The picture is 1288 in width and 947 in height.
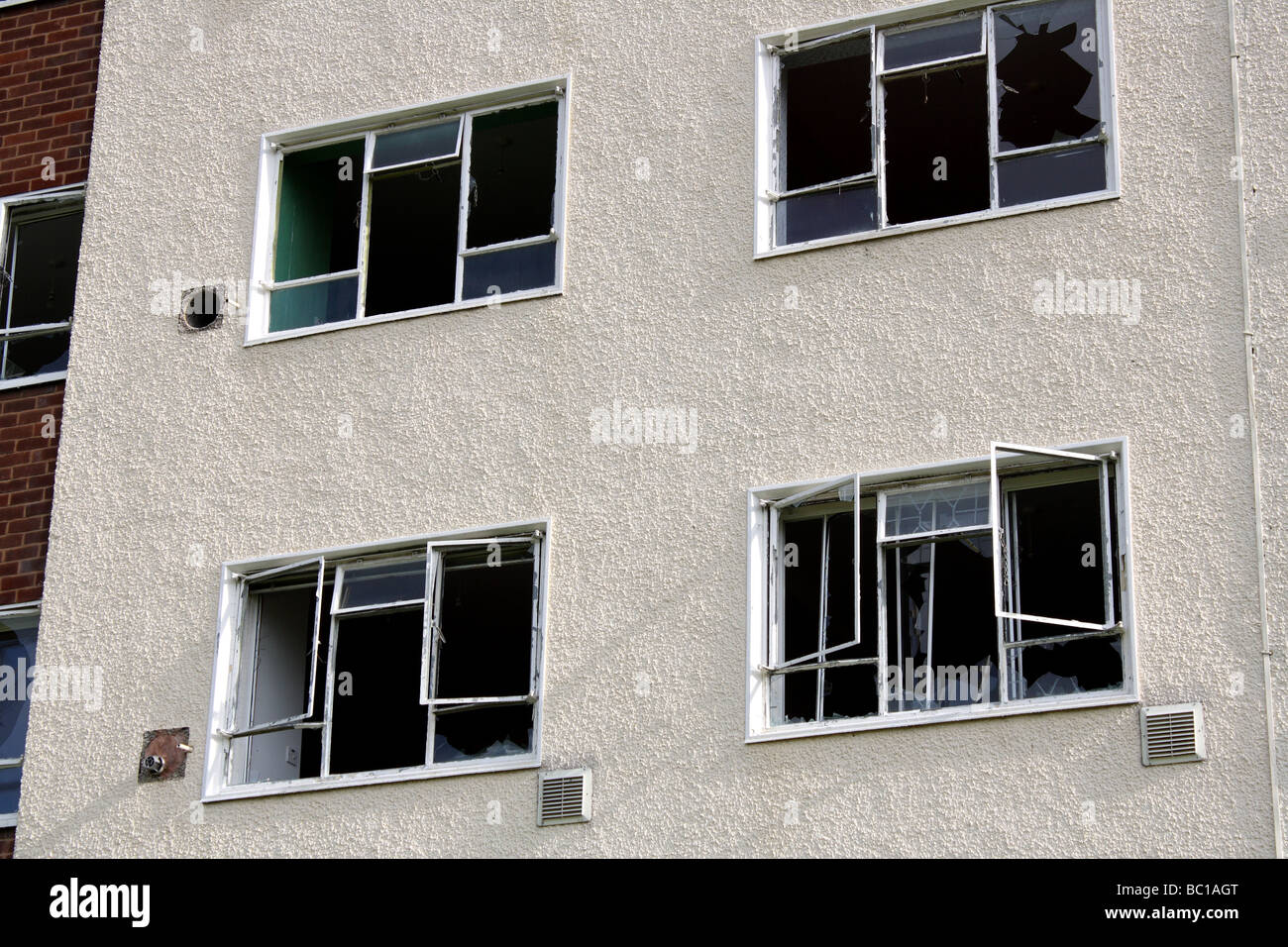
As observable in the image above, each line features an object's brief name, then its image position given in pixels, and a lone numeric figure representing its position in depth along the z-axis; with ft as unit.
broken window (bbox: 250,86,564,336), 45.27
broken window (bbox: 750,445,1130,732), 37.88
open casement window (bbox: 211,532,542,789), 41.47
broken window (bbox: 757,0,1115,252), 41.60
